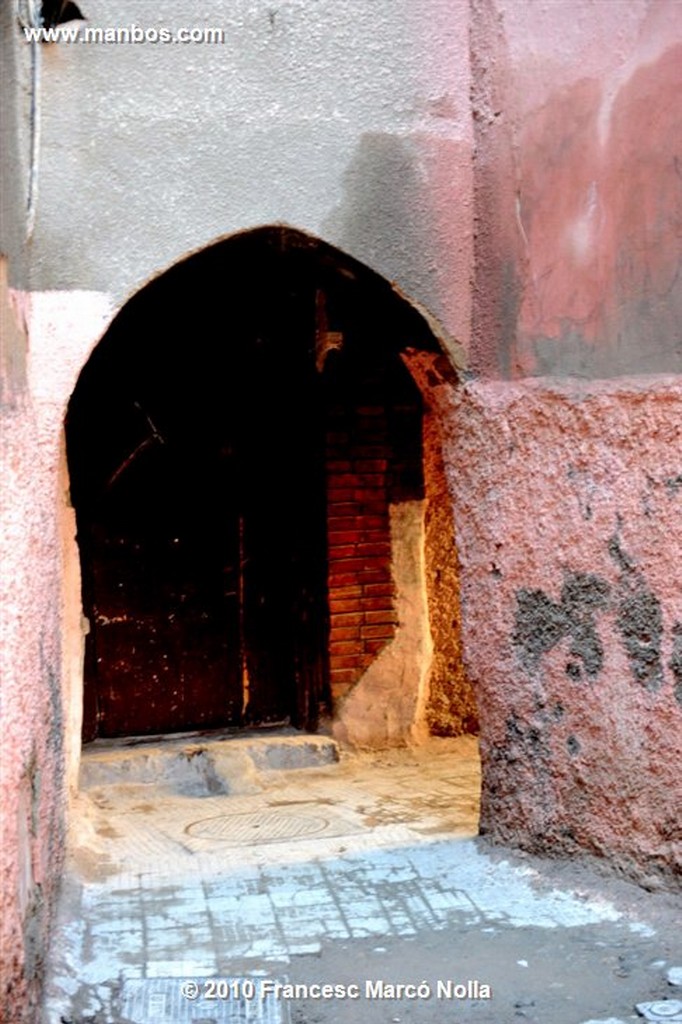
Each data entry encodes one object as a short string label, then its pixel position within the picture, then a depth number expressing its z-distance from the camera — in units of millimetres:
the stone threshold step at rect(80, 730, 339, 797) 5695
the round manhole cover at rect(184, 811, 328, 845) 4938
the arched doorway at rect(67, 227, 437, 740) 6051
